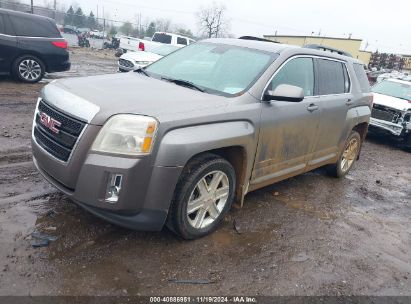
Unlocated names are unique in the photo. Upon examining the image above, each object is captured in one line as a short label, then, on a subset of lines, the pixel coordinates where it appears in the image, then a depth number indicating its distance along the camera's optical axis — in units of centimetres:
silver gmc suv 285
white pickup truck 1876
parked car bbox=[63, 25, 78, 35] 4719
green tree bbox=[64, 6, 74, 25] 4723
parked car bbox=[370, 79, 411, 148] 902
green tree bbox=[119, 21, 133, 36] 5105
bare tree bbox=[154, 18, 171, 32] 7066
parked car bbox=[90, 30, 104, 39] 4549
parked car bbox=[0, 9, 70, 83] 933
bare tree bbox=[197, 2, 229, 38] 5141
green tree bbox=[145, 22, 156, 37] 5354
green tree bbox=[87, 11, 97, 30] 5030
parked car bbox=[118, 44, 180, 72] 1238
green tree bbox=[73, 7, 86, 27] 4653
